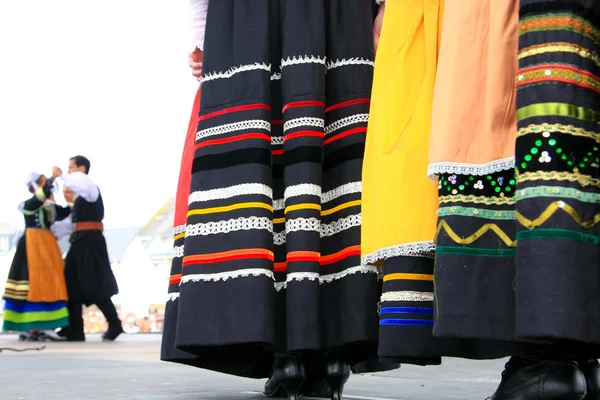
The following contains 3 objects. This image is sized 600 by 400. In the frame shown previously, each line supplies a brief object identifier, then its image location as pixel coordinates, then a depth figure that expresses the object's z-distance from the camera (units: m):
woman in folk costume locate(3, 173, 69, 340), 8.48
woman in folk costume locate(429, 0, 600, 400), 1.73
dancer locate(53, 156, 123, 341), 8.52
